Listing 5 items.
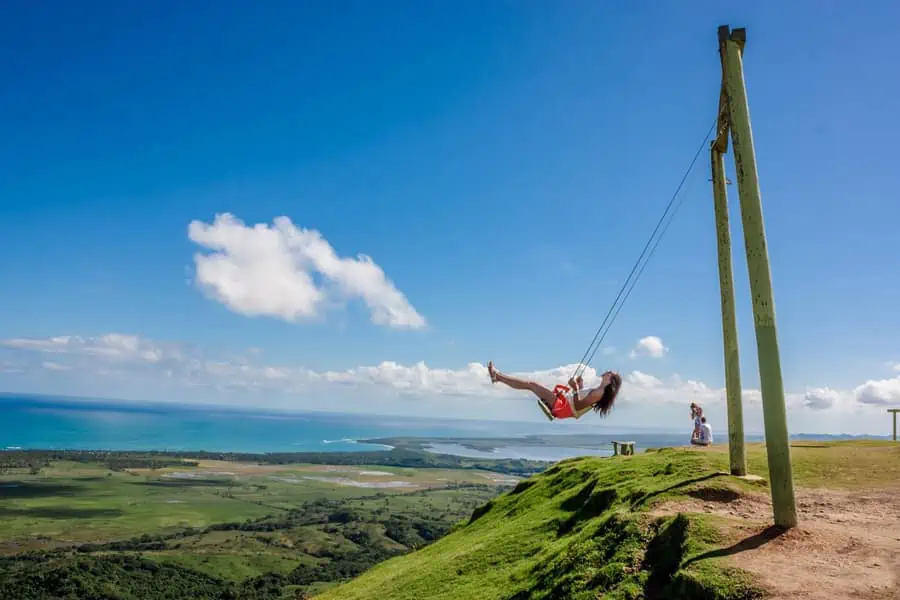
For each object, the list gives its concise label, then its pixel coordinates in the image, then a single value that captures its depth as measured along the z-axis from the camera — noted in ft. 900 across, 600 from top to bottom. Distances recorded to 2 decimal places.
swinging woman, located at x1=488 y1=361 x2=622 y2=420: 40.04
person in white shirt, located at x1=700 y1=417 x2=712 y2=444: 74.69
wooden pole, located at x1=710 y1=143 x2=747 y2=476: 44.34
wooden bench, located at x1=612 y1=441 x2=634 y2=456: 81.92
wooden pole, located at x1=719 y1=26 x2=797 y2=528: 30.55
